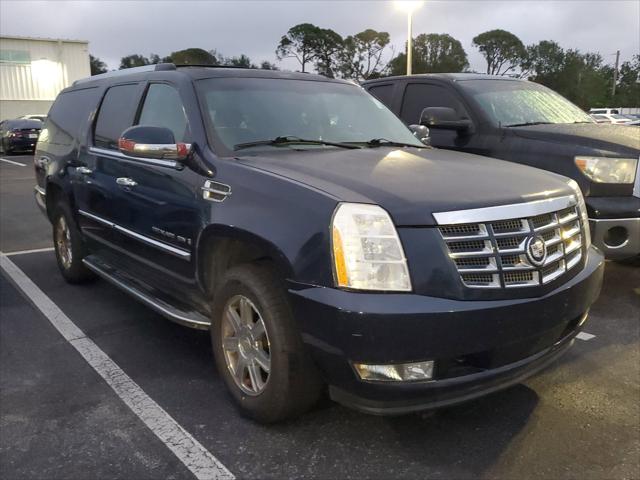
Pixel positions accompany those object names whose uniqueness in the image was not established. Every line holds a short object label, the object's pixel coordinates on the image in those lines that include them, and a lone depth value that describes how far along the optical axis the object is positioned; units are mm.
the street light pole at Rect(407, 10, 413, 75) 22317
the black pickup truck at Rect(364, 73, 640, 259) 4602
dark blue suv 2447
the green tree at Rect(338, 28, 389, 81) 67350
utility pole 76125
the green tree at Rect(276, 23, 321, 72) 71438
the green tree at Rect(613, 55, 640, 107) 74812
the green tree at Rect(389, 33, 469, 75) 70500
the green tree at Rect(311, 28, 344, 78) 70438
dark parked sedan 22734
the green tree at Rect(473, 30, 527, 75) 79688
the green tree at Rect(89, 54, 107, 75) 80925
